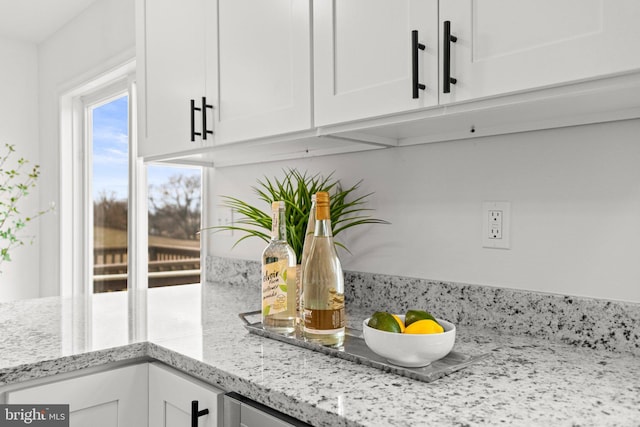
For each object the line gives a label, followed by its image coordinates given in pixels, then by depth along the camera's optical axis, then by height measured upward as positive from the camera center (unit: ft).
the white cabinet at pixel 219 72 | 4.38 +1.36
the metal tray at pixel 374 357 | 3.05 -0.98
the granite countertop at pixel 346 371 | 2.58 -1.04
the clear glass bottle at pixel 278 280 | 4.18 -0.60
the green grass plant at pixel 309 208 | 5.11 +0.00
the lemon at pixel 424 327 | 3.16 -0.75
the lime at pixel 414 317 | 3.30 -0.71
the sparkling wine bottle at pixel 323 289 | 3.71 -0.60
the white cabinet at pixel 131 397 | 3.43 -1.37
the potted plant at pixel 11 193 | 11.92 +0.35
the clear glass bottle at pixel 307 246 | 4.23 -0.32
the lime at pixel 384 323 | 3.17 -0.73
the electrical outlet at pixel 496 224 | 4.24 -0.13
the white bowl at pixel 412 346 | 3.03 -0.84
